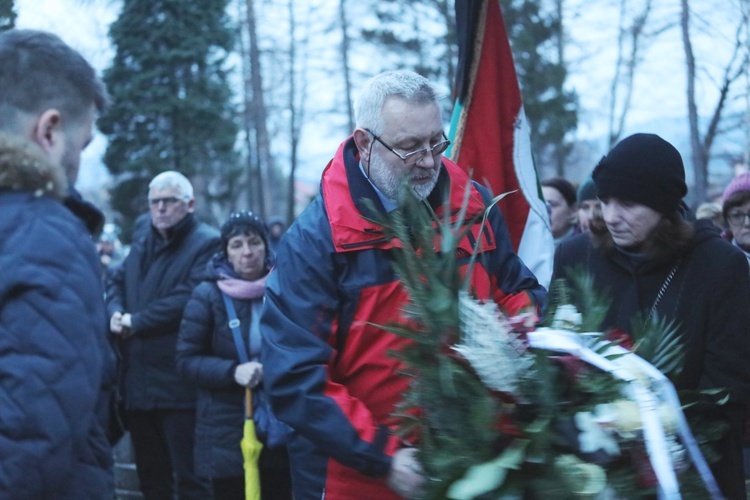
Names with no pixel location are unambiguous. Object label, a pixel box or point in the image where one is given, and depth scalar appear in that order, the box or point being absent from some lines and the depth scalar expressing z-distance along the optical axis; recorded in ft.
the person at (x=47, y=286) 6.03
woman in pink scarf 16.33
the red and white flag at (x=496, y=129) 14.57
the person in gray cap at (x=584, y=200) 17.22
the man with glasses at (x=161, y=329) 18.43
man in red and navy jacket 8.41
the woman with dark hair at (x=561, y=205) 21.68
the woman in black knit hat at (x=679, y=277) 9.90
